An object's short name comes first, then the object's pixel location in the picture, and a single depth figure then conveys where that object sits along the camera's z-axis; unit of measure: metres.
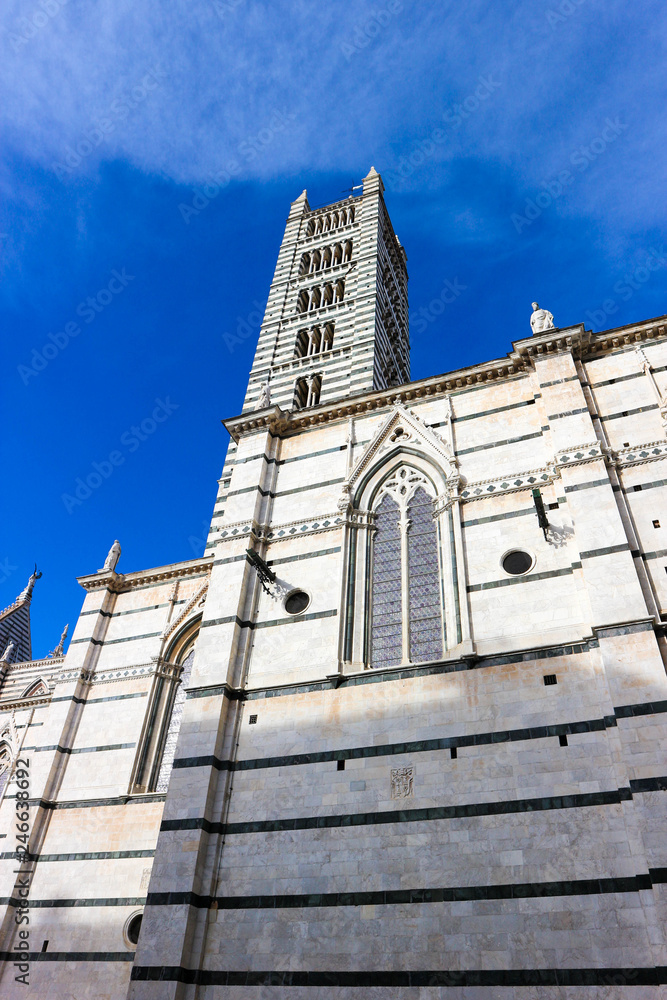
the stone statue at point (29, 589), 39.69
